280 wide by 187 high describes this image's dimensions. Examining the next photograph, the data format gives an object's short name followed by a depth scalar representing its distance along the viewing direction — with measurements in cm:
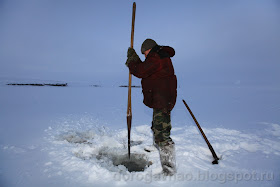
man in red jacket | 277
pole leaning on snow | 321
